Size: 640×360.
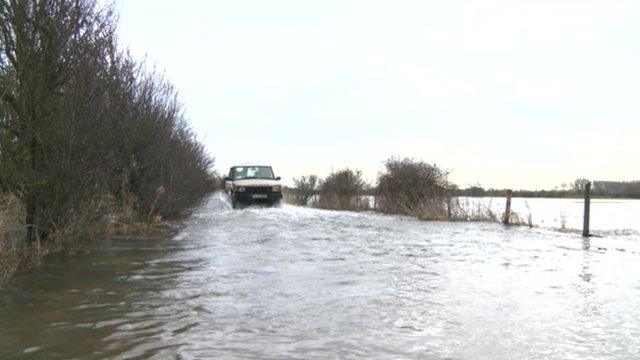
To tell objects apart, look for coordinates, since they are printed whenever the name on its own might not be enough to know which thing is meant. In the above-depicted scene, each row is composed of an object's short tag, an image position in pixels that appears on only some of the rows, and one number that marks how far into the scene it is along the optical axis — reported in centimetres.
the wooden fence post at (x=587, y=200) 1903
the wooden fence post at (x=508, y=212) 2384
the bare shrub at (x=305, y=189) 4234
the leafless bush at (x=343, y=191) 3578
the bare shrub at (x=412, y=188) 2718
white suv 2797
